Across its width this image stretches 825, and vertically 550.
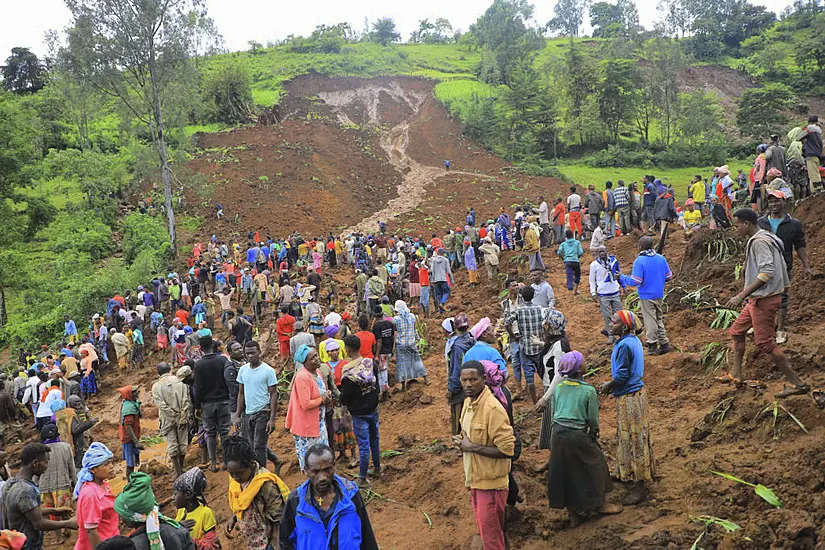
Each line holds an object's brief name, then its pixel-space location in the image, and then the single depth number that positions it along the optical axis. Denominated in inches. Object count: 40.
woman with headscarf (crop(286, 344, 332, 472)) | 224.2
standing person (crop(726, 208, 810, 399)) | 206.8
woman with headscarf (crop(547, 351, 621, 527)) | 176.7
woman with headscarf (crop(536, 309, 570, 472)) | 256.5
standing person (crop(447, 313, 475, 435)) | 246.7
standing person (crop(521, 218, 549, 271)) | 550.9
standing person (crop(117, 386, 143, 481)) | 322.7
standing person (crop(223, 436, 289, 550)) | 150.1
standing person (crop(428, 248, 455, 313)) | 571.5
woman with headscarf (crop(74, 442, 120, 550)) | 160.4
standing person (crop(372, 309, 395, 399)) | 358.3
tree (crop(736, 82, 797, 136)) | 1535.4
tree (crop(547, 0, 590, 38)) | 4033.0
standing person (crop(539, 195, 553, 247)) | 695.1
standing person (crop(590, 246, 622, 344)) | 348.8
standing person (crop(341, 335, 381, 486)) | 236.4
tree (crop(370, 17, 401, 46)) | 3543.3
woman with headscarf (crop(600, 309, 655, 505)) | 189.0
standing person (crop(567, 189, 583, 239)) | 647.1
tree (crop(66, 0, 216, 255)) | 950.4
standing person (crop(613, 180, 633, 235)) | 631.8
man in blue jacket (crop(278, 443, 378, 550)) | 126.0
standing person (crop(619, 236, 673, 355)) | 310.0
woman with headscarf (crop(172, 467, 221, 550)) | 157.2
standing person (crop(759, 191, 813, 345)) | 262.5
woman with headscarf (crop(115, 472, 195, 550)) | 139.8
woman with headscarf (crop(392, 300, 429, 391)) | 367.6
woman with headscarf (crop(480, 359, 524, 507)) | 182.2
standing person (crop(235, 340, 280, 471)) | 253.8
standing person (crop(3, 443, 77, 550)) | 179.3
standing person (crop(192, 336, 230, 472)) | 285.9
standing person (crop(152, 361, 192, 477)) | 302.0
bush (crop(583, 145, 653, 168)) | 1563.7
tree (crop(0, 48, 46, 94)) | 1886.1
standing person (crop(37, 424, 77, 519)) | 279.7
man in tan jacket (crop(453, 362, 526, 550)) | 155.9
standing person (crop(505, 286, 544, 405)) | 281.6
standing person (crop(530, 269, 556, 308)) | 316.8
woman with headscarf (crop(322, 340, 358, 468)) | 279.1
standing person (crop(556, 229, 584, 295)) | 475.9
